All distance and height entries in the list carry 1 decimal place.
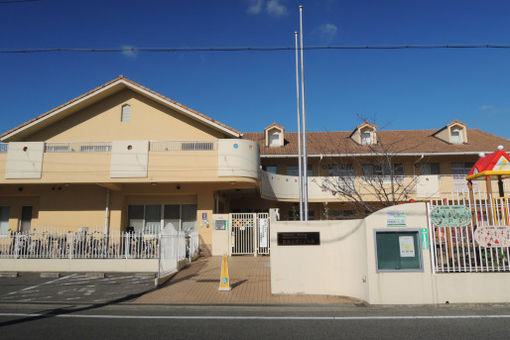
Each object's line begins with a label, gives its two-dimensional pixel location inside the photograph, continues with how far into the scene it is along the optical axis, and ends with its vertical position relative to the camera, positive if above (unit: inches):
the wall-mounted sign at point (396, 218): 302.7 +7.2
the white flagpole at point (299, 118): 494.8 +159.9
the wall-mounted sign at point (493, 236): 301.0 -8.9
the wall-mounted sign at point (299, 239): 349.7 -12.2
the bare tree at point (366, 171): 762.2 +134.6
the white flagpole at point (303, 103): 478.4 +180.5
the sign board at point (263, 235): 612.1 -13.9
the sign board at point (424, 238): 297.7 -10.1
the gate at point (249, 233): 615.2 -10.4
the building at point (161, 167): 625.0 +118.3
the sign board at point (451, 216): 301.7 +8.7
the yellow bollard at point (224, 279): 361.7 -53.7
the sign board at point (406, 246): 299.0 -16.9
